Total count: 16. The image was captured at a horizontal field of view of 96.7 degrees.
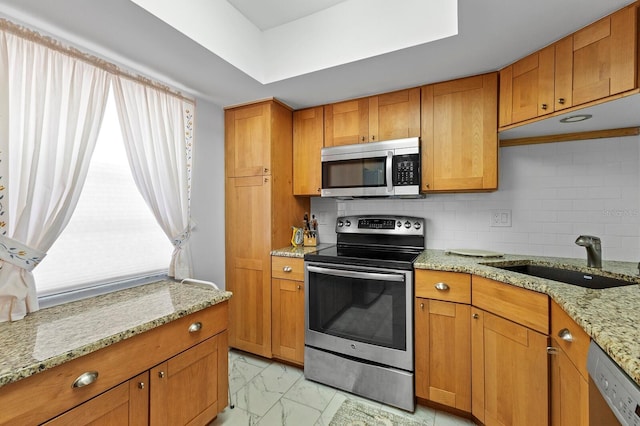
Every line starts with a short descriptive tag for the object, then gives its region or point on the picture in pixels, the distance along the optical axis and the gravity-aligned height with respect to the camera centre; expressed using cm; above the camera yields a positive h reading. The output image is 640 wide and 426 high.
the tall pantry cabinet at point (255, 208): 235 -2
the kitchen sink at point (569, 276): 150 -42
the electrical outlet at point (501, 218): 210 -10
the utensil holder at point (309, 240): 257 -31
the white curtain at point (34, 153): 129 +27
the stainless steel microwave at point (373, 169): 207 +28
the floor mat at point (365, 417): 170 -130
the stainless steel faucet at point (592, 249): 159 -25
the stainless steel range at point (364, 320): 183 -79
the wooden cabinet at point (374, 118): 214 +69
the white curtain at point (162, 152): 182 +38
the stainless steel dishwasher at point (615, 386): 67 -48
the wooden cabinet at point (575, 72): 127 +69
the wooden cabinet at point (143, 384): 95 -73
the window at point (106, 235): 155 -17
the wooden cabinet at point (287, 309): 222 -82
